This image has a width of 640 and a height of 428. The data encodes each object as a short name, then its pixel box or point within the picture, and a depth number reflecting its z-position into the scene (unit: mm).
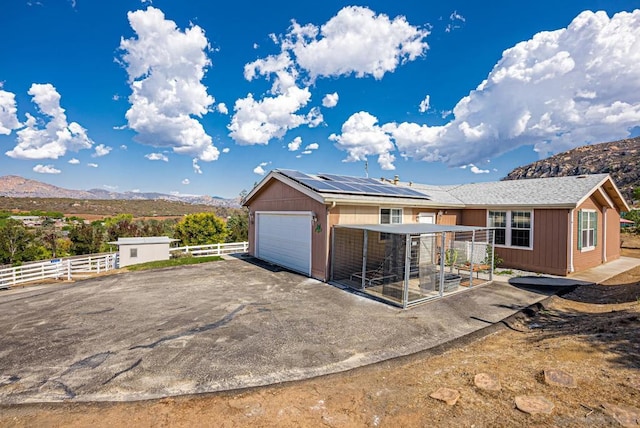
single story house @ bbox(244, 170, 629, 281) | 10906
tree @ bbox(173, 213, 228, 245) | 23994
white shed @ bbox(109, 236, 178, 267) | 15445
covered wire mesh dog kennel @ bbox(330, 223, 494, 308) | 8672
